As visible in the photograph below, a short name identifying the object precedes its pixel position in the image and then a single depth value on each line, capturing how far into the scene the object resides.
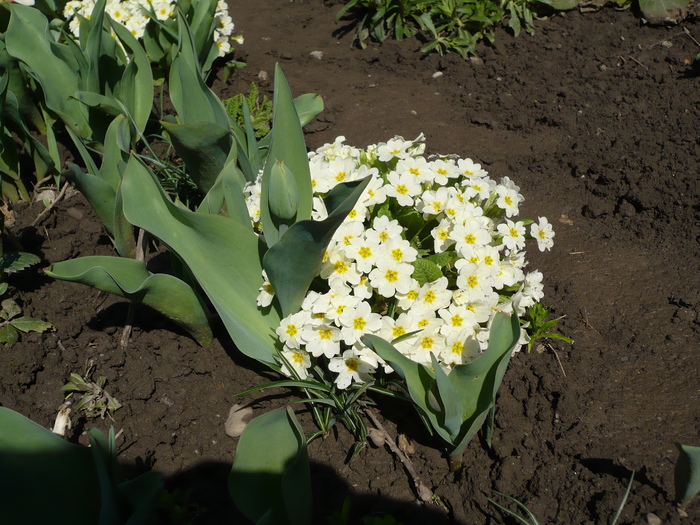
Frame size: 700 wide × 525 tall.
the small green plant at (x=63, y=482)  0.61
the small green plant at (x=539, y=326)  0.82
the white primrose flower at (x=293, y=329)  0.73
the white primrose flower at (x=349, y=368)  0.72
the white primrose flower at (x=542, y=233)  0.79
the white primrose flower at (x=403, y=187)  0.76
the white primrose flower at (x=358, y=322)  0.70
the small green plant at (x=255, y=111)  1.08
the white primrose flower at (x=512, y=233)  0.76
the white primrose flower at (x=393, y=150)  0.79
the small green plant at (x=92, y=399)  0.80
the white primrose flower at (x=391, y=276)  0.71
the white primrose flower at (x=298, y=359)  0.74
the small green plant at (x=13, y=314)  0.81
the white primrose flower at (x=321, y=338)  0.71
